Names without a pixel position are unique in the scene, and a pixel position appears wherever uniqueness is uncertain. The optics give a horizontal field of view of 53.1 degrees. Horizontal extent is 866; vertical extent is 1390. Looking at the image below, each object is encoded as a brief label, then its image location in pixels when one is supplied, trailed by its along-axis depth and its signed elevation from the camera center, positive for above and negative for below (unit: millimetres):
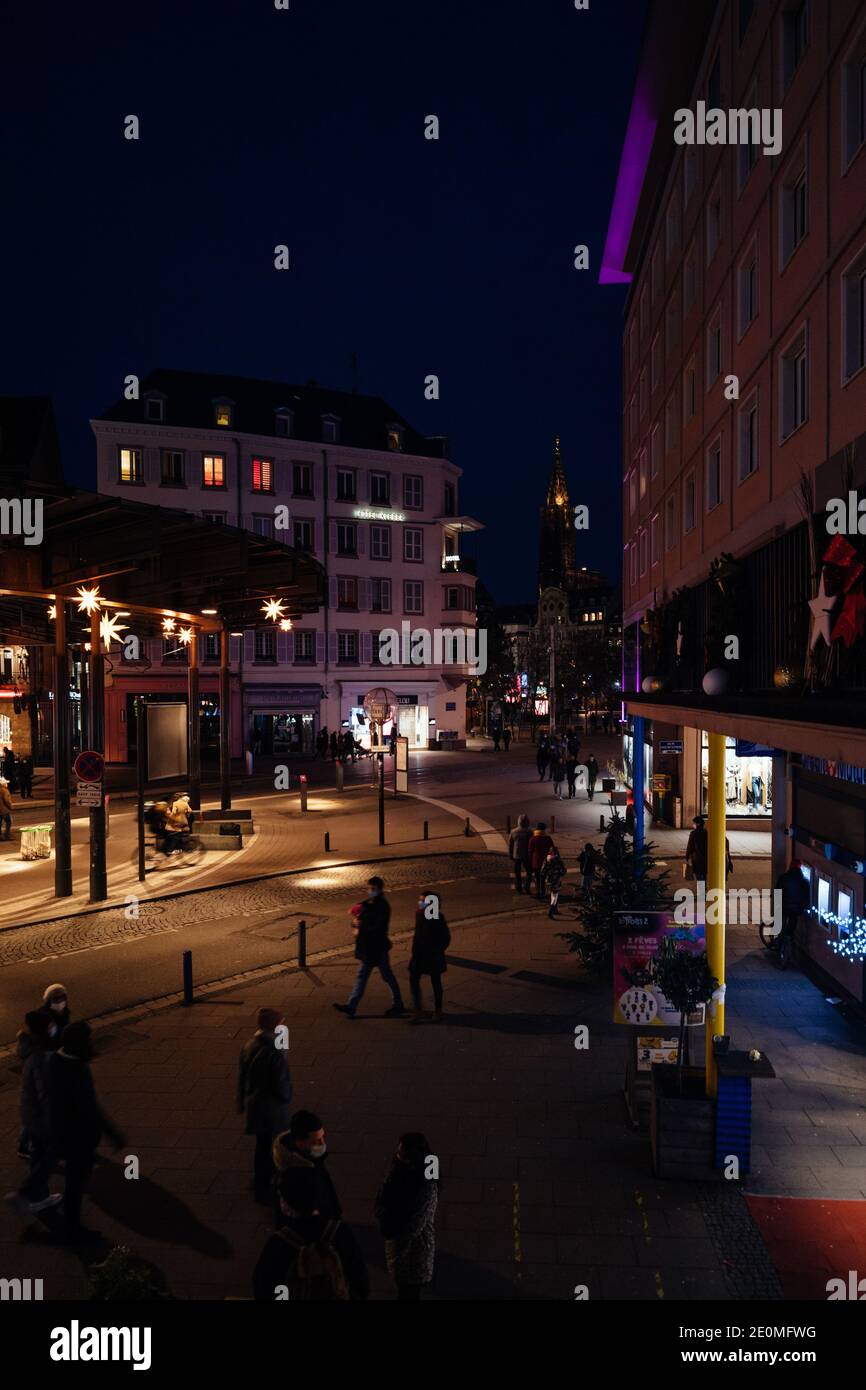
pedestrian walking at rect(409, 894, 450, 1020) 10641 -3179
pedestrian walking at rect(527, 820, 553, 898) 17078 -3130
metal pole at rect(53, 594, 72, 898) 17062 -1550
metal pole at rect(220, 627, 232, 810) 24375 -1319
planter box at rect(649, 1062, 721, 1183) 6980 -3621
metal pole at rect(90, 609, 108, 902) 16828 -1013
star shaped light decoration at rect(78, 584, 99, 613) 16944 +1884
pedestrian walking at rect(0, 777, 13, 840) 23703 -3207
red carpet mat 5852 -3964
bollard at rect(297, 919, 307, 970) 12648 -3689
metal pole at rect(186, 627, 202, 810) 25250 -600
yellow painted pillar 7988 -1789
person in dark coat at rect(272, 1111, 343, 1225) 5082 -2777
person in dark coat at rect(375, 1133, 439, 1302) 5207 -3177
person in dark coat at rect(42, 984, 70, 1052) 7273 -2733
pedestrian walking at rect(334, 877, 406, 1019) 10602 -3114
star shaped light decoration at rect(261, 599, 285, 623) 24250 +2387
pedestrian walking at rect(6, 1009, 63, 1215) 6582 -3261
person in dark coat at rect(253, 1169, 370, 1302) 4512 -3000
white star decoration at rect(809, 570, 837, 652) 6801 +616
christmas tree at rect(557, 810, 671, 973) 11070 -2644
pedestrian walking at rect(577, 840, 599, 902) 12795 -2792
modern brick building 7641 +4767
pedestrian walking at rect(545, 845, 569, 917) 16031 -3426
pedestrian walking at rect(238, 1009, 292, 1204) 6922 -3233
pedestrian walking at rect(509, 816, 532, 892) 17391 -3131
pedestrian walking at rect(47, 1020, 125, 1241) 6387 -3121
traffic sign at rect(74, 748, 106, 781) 16547 -1396
